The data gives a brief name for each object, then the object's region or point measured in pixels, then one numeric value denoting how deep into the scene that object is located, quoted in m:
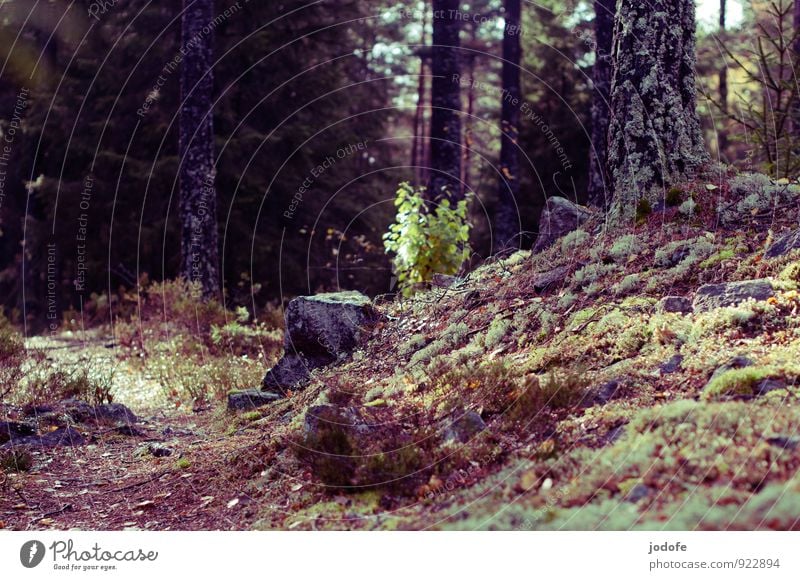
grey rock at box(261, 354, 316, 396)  8.73
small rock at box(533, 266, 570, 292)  7.78
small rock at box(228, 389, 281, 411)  8.47
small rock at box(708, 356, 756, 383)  5.07
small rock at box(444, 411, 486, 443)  5.25
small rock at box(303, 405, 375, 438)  5.49
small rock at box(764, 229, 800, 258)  6.54
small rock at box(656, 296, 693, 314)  6.24
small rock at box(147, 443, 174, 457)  7.11
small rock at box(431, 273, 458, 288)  9.70
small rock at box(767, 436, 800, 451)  4.15
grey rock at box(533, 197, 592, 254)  9.12
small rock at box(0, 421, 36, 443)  7.38
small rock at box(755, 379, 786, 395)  4.73
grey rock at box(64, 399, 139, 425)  8.24
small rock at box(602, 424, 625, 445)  4.71
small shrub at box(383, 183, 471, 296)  10.99
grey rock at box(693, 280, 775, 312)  5.94
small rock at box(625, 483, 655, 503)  4.17
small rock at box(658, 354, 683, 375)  5.44
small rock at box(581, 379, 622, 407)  5.27
